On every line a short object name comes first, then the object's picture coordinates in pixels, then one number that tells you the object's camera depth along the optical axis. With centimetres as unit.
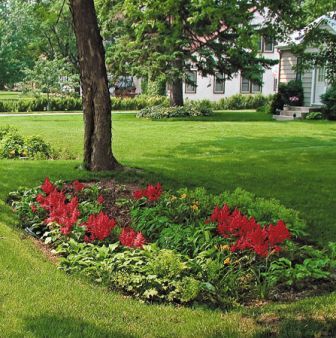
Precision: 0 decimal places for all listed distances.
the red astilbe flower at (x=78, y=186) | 754
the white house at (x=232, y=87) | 4506
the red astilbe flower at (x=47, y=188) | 727
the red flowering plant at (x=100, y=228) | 555
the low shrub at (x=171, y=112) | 2638
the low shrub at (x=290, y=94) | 2822
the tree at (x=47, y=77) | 3297
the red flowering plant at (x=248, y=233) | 508
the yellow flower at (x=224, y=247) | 519
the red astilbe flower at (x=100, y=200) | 691
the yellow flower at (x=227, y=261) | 488
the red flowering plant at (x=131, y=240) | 524
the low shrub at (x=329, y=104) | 2498
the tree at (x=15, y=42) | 4262
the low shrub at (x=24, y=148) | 1223
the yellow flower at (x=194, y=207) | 643
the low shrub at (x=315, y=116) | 2559
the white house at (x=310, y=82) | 2797
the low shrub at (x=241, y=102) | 3836
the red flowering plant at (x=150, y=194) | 704
